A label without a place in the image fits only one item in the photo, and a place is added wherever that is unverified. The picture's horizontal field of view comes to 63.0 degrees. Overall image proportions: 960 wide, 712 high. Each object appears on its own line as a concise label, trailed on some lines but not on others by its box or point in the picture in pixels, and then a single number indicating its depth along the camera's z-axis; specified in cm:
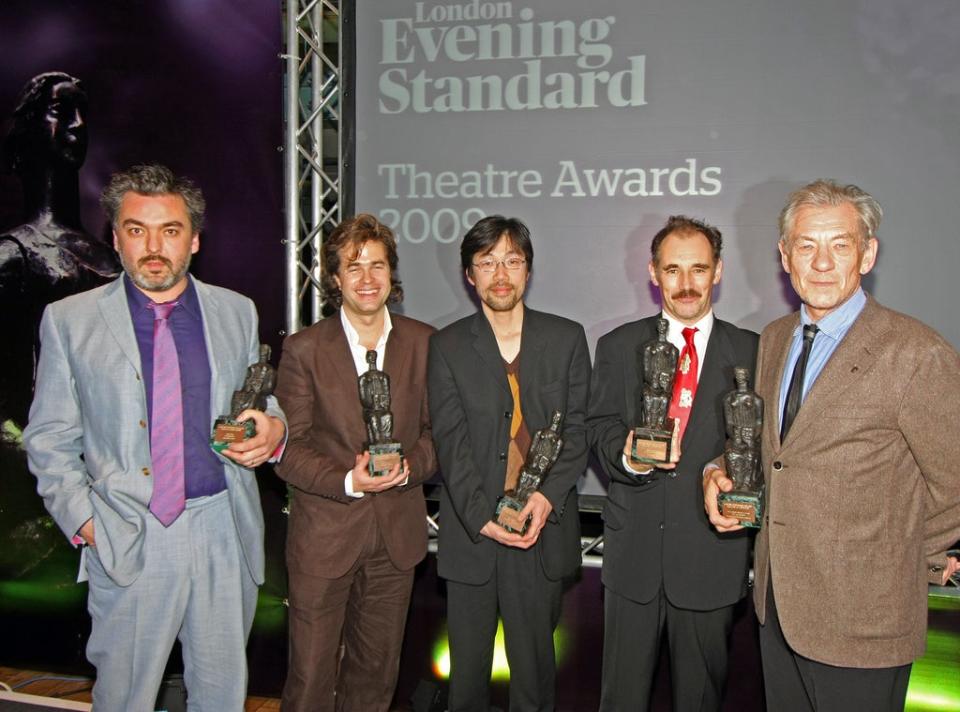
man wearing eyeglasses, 336
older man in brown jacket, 244
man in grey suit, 298
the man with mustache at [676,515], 318
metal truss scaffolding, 423
